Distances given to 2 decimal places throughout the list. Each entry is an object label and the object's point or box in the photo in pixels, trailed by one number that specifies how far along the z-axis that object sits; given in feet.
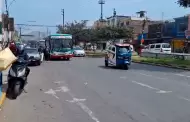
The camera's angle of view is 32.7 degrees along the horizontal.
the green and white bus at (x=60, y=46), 119.96
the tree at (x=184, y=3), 85.65
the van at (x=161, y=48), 152.66
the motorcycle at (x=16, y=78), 37.13
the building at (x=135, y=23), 278.67
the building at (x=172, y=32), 174.34
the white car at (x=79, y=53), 164.14
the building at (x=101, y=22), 305.82
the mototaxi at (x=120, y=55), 79.87
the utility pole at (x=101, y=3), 308.73
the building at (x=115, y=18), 306.88
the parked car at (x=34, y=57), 90.58
